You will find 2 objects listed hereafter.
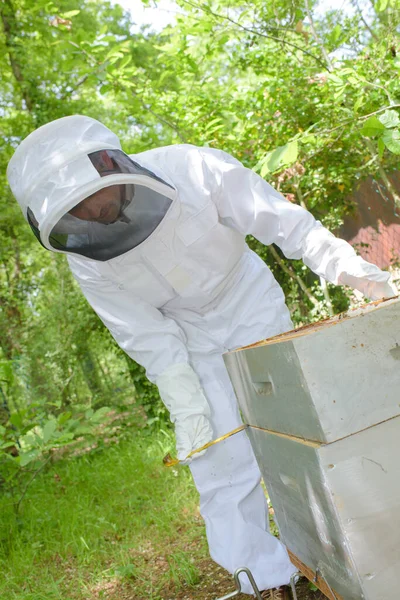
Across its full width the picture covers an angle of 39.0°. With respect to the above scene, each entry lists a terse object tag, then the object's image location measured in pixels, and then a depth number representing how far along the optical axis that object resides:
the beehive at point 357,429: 1.24
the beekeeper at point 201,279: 2.03
